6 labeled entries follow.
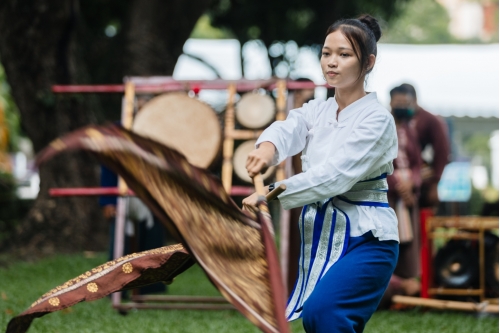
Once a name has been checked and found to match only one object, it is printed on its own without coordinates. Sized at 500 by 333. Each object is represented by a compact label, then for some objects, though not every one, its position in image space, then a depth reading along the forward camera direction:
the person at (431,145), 11.23
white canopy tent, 24.36
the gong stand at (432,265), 10.20
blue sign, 28.30
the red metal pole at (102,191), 9.62
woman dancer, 4.53
